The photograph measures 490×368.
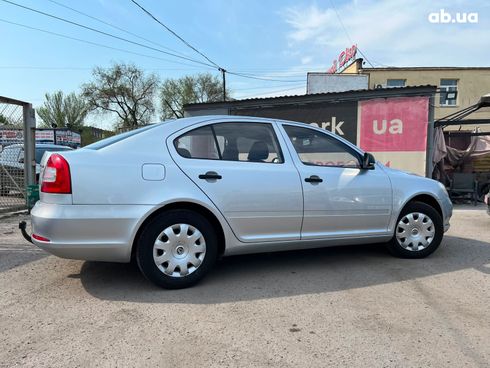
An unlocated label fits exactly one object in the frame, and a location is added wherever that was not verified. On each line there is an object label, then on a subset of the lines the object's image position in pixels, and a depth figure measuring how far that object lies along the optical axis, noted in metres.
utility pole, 27.59
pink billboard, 9.66
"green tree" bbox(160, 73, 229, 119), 44.56
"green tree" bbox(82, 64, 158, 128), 44.50
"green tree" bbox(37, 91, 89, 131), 52.60
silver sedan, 3.29
